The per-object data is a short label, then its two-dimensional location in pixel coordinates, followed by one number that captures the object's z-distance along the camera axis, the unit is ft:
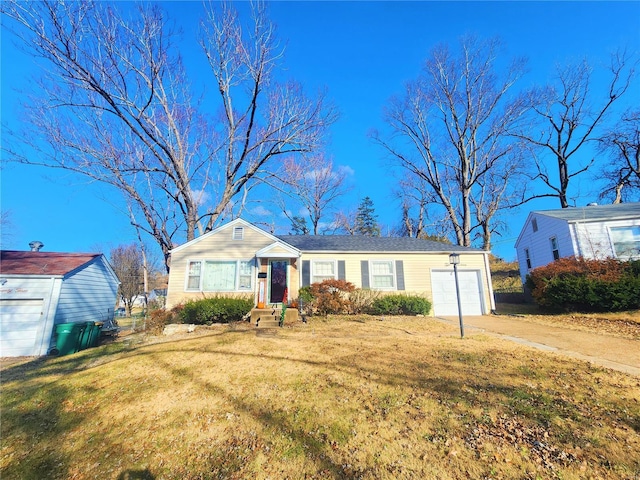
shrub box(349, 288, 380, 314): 44.78
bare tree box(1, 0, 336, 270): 41.73
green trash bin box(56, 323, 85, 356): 33.94
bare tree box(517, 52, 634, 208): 72.13
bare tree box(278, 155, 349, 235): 91.57
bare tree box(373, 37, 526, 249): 69.31
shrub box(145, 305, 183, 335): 39.67
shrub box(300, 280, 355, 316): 42.16
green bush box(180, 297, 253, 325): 37.81
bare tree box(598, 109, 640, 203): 71.51
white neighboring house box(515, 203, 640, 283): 47.11
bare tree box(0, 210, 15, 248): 82.89
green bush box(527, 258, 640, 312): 35.65
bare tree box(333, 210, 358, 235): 104.01
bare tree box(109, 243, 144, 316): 103.24
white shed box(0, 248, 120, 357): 34.35
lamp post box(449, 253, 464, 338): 29.62
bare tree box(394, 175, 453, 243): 90.58
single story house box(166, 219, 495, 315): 43.96
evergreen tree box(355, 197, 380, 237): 127.05
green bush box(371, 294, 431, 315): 43.96
